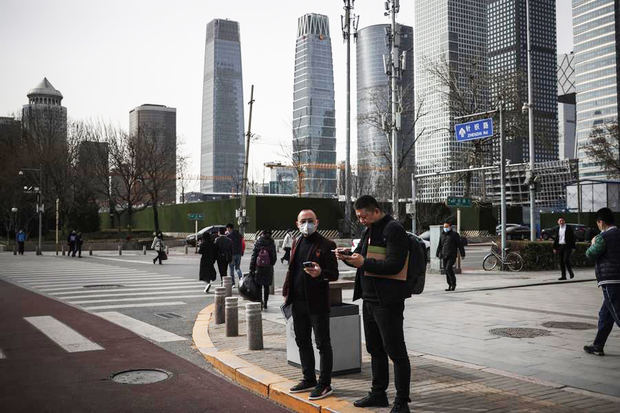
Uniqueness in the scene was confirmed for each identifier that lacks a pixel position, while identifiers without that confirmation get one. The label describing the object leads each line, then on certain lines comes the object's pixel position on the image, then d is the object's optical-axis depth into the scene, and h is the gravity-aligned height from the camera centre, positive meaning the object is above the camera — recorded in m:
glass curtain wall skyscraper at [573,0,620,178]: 113.06 +33.57
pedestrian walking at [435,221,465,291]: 15.55 -0.83
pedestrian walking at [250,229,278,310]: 11.40 -0.76
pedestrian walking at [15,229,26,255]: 39.88 -1.23
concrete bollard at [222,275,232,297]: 11.77 -1.30
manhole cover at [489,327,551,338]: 8.66 -1.78
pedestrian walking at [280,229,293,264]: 20.87 -0.88
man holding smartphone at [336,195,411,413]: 4.76 -0.64
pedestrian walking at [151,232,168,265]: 27.69 -1.25
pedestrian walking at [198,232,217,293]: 15.66 -1.03
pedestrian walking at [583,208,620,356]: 7.08 -0.65
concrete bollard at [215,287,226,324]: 10.10 -1.51
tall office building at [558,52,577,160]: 134.25 +26.22
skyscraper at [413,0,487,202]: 46.00 +13.54
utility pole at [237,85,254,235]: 27.47 +2.10
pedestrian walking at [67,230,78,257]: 35.74 -1.12
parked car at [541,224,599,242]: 42.94 -1.00
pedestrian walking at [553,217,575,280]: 17.88 -0.80
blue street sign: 23.20 +3.83
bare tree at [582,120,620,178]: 50.22 +6.28
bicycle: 22.12 -1.64
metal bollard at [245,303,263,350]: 7.68 -1.43
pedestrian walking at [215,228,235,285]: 15.75 -0.82
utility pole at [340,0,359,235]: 35.81 +9.27
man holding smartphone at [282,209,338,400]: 5.59 -0.76
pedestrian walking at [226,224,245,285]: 16.86 -0.79
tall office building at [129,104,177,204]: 54.16 +7.90
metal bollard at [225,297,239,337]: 8.80 -1.55
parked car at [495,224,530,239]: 46.31 -1.03
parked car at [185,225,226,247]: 40.16 -1.16
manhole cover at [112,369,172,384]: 6.40 -1.80
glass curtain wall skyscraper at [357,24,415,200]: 42.56 +7.93
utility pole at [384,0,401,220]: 26.00 +7.36
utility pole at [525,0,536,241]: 25.35 +4.23
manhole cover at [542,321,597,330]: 9.27 -1.79
